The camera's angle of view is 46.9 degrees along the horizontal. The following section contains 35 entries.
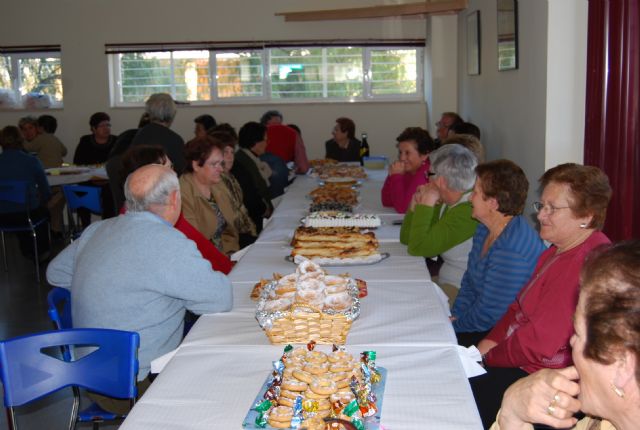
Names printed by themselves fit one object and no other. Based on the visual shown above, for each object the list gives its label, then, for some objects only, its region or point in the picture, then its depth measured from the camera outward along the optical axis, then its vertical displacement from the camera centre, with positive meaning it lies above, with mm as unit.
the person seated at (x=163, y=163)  3359 -276
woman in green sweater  3299 -506
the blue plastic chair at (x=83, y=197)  5777 -652
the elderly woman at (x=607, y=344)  1084 -361
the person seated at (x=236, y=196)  4820 -570
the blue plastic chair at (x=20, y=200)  5953 -687
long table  1682 -684
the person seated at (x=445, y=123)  6861 -172
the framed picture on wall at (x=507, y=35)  4996 +490
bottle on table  7754 -448
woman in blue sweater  2758 -550
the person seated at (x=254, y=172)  5445 -472
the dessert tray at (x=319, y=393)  1548 -626
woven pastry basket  2094 -618
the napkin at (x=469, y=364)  2094 -729
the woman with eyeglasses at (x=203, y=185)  4023 -406
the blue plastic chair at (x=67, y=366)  2082 -723
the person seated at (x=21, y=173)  6180 -493
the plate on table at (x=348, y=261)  3081 -639
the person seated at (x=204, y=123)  7232 -123
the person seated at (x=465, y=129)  5817 -192
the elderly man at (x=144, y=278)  2318 -522
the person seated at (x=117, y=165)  4914 -361
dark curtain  3441 -18
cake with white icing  3904 -596
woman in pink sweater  4652 -359
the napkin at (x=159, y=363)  2162 -730
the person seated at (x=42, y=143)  8047 -310
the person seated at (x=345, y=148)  8109 -443
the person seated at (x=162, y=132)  5039 -137
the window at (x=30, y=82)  9422 +420
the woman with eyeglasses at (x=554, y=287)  2279 -575
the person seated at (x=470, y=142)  4078 -208
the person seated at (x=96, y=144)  8023 -333
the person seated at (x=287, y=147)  7062 -370
